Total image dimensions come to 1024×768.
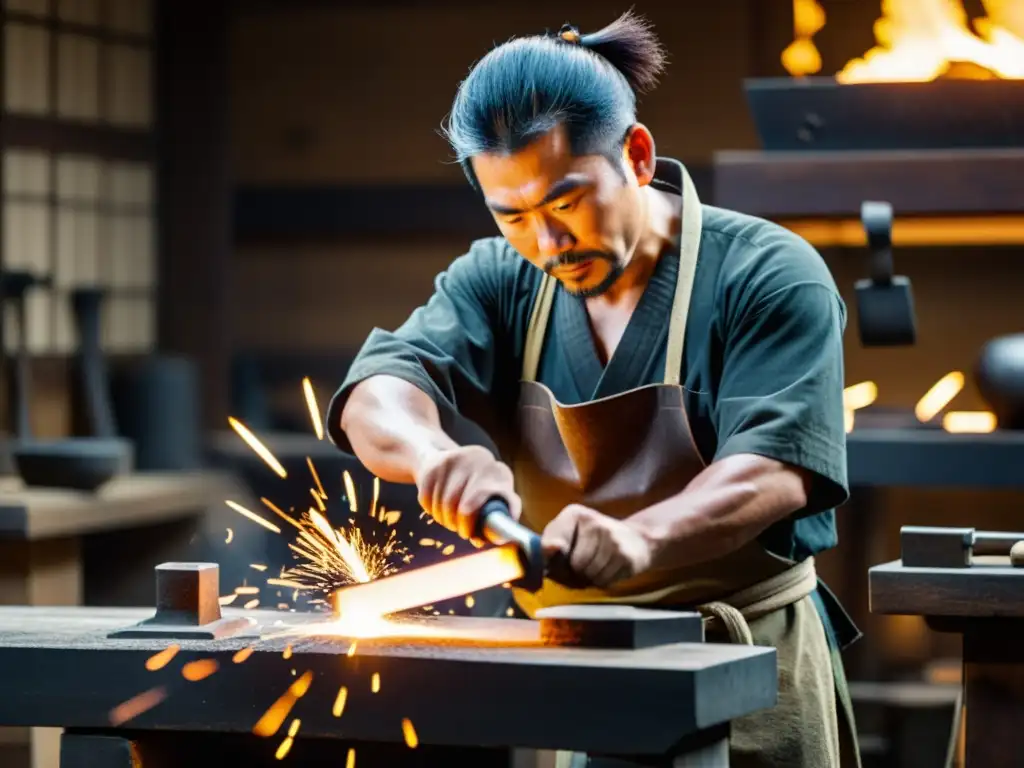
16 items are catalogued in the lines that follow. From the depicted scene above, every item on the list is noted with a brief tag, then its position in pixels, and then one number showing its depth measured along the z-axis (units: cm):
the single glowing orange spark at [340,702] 258
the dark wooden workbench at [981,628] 335
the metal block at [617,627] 262
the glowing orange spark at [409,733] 255
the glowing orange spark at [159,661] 267
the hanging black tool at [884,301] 498
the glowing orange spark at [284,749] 286
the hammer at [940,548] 341
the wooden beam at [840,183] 514
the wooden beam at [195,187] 789
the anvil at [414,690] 245
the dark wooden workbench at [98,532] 527
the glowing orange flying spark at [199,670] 266
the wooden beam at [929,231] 536
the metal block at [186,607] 283
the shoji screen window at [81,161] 720
